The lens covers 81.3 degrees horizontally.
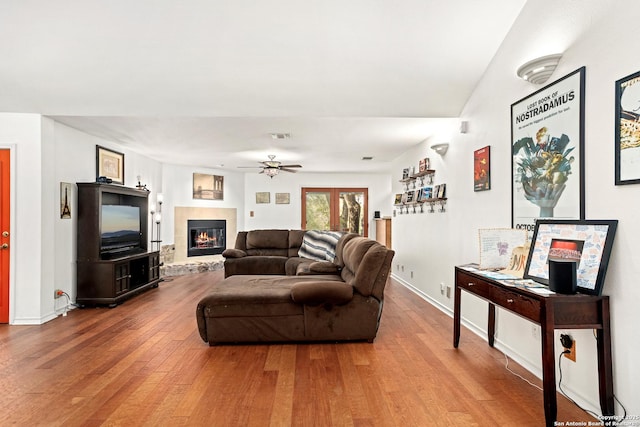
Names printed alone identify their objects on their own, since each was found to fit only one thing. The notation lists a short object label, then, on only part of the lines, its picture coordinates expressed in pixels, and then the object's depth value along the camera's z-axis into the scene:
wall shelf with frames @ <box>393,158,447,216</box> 4.64
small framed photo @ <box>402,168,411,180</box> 5.88
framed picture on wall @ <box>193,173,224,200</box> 8.30
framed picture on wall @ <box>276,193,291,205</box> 9.26
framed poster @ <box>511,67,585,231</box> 2.30
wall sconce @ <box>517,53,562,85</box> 2.43
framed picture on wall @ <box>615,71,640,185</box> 1.86
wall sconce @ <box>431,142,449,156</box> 4.36
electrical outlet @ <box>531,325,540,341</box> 2.65
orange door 3.96
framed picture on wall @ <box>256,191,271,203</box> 9.23
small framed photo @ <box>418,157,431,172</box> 5.00
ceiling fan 6.21
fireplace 8.22
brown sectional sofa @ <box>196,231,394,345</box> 3.25
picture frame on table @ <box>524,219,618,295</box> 2.01
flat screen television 4.88
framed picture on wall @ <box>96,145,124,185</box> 5.14
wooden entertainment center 4.63
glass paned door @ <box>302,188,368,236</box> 9.40
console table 1.96
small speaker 2.01
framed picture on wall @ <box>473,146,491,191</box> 3.40
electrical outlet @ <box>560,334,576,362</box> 2.31
